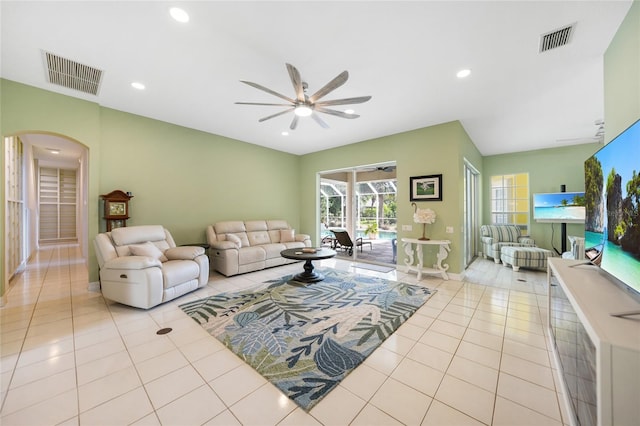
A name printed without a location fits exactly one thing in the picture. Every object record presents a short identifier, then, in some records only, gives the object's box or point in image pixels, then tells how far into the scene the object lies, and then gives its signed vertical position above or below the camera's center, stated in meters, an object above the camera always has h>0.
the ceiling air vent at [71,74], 2.69 +1.77
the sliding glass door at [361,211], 5.89 +0.06
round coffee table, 4.01 -0.77
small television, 5.28 +0.11
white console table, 4.27 -0.84
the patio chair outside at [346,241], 6.00 -0.76
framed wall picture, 4.46 +0.50
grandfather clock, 3.71 +0.10
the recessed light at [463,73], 2.78 +1.71
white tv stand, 0.88 -0.65
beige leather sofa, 4.52 -0.70
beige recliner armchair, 2.95 -0.74
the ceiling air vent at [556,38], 2.15 +1.70
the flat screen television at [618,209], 1.31 +0.02
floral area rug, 1.86 -1.26
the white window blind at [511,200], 6.25 +0.33
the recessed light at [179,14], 1.98 +1.76
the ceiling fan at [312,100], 2.23 +1.29
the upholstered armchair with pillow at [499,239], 5.60 -0.68
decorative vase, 4.49 -0.40
